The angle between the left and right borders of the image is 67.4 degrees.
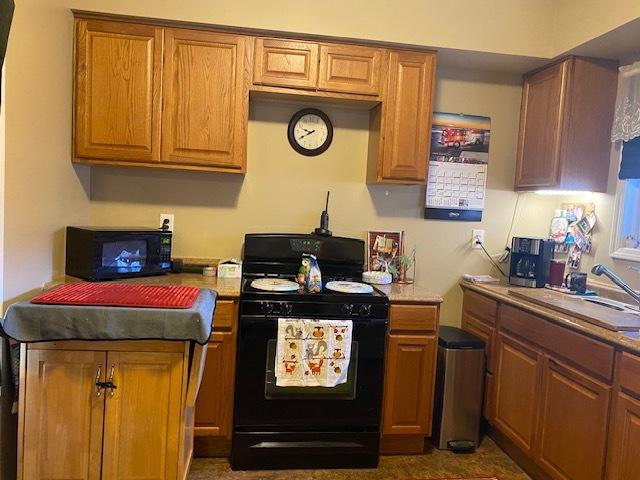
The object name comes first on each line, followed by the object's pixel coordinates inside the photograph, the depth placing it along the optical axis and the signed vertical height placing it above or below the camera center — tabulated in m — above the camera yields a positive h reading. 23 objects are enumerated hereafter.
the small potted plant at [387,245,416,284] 3.00 -0.34
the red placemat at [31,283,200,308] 1.77 -0.39
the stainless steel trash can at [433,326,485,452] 2.67 -0.99
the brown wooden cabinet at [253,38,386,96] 2.59 +0.78
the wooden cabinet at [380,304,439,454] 2.52 -0.82
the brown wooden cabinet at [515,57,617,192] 2.68 +0.57
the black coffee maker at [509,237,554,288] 2.78 -0.23
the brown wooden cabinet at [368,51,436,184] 2.70 +0.54
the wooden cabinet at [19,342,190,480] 1.77 -0.82
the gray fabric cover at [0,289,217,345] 1.67 -0.45
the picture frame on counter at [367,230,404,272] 3.03 -0.22
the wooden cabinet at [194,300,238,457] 2.37 -0.87
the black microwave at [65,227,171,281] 2.36 -0.28
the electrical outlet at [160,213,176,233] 2.88 -0.11
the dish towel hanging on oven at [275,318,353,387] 2.35 -0.71
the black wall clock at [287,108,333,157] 2.93 +0.47
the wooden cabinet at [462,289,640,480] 1.84 -0.79
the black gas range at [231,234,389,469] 2.36 -0.95
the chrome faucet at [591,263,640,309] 2.19 -0.24
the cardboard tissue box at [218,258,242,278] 2.67 -0.37
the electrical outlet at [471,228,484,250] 3.16 -0.12
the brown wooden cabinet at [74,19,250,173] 2.49 +0.55
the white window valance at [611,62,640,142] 2.54 +0.66
